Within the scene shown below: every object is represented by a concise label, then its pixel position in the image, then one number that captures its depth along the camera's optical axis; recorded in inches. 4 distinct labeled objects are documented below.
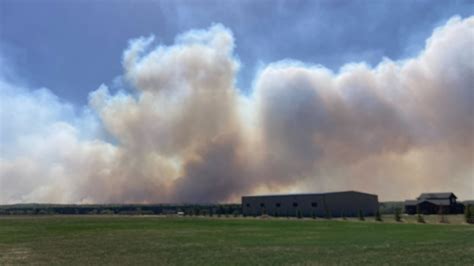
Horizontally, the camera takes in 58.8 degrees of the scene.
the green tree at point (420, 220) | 2535.2
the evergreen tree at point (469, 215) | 2470.5
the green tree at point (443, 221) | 2485.2
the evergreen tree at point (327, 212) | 3745.1
